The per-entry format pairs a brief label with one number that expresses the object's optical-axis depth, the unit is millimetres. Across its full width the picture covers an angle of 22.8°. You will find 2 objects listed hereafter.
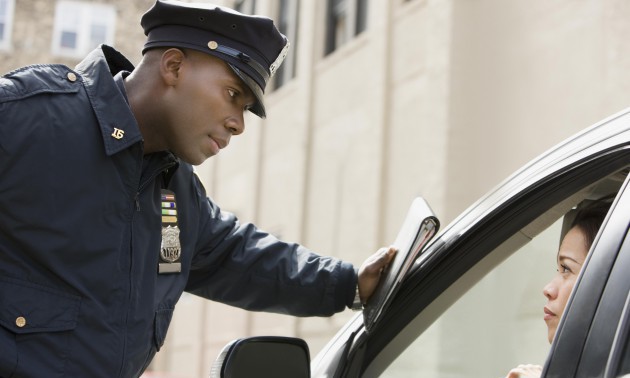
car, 2432
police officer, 2810
